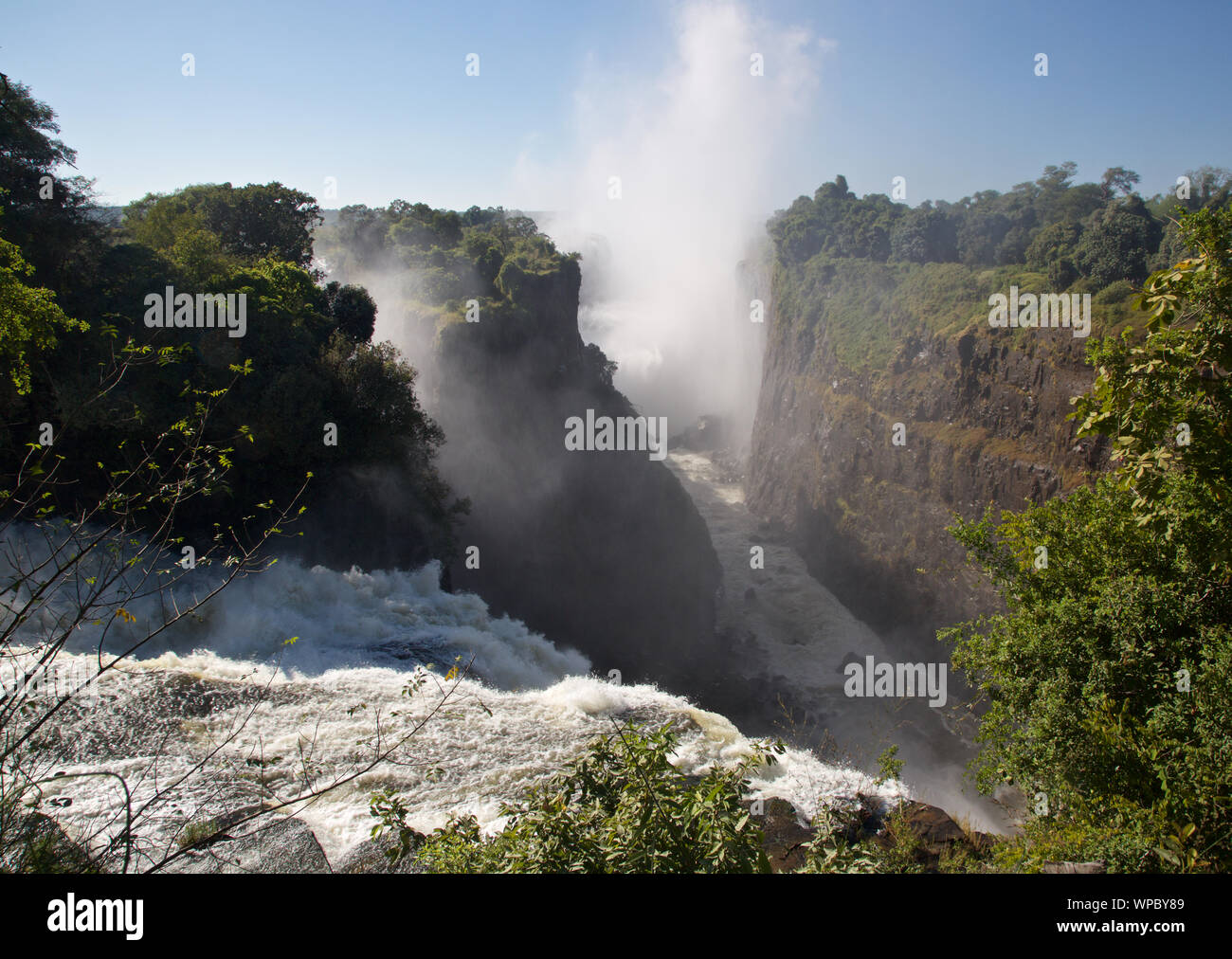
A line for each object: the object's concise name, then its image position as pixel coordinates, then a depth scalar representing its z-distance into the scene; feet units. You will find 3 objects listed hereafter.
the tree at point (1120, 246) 110.63
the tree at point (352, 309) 89.61
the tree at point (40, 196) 64.65
